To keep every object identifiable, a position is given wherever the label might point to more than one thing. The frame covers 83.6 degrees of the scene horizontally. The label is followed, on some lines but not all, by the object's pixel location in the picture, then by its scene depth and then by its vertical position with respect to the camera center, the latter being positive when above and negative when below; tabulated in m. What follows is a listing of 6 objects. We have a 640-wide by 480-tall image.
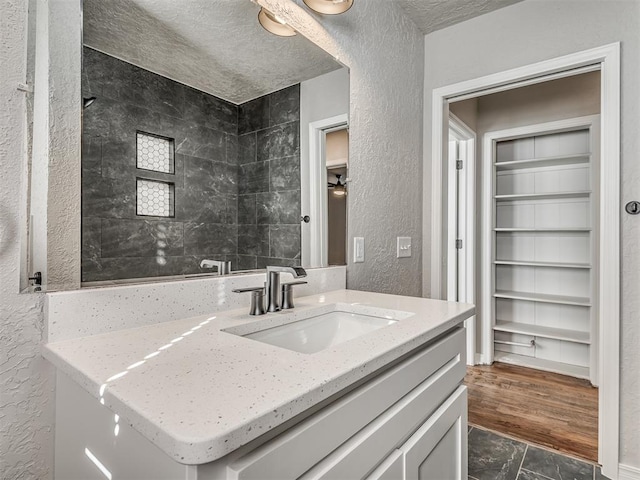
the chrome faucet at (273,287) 1.11 -0.15
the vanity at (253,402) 0.48 -0.26
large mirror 0.89 +0.30
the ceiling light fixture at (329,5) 1.39 +0.91
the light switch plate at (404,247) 2.02 -0.05
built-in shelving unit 2.90 -0.09
